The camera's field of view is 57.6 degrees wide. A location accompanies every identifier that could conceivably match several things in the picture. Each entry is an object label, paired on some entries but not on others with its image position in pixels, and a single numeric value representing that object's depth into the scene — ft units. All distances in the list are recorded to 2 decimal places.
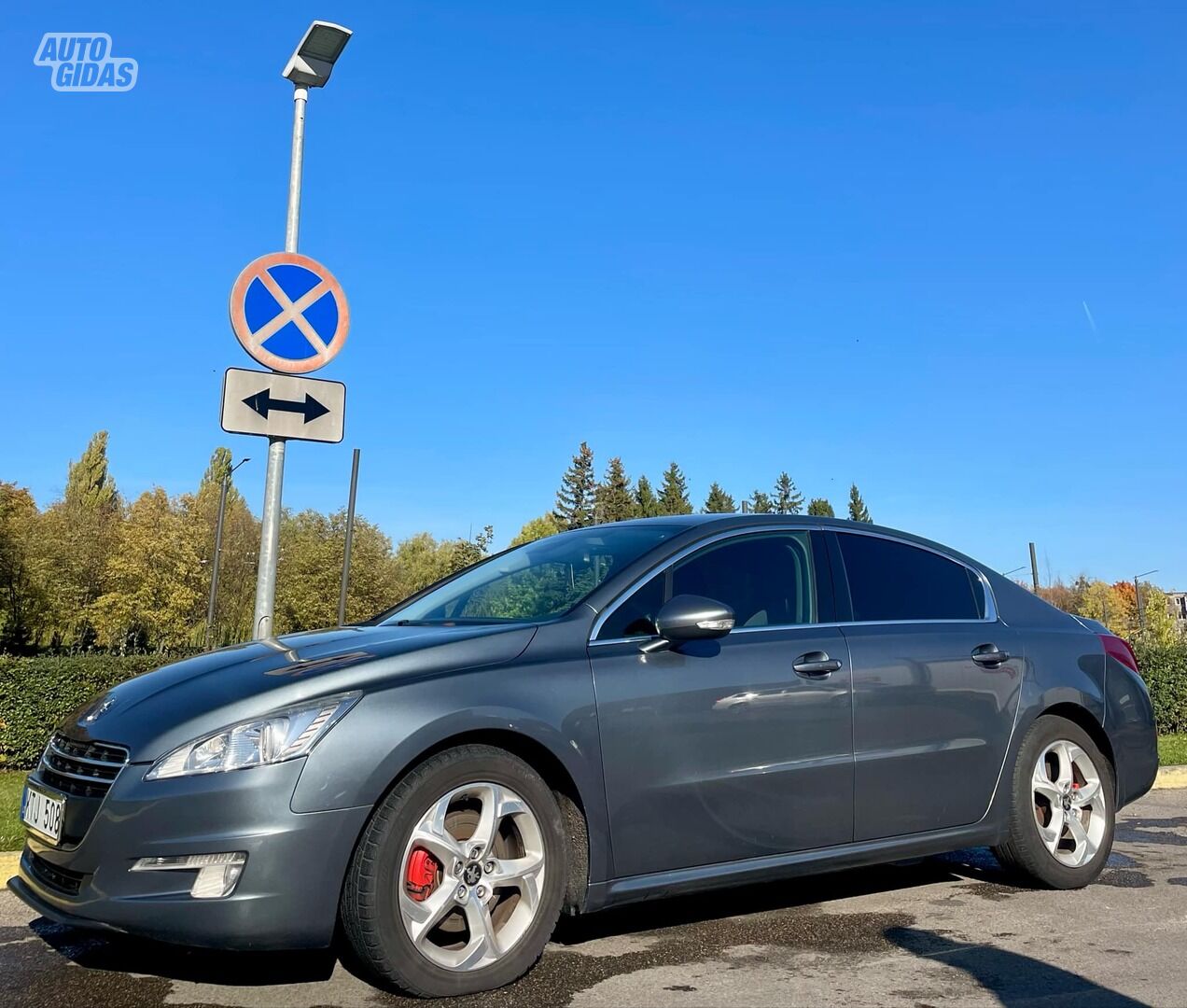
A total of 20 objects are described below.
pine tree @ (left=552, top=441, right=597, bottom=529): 354.95
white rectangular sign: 19.62
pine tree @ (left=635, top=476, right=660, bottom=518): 382.71
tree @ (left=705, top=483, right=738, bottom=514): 404.90
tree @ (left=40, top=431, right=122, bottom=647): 178.81
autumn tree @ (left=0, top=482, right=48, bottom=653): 176.65
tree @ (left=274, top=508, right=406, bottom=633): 175.42
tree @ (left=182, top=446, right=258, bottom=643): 186.39
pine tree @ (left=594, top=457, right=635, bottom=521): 356.38
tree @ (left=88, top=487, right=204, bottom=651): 176.24
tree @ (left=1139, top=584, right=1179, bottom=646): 164.86
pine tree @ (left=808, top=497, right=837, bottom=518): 403.54
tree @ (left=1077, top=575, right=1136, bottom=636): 279.28
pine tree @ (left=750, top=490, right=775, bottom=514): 421.59
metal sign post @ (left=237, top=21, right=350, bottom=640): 20.06
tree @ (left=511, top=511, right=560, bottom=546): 331.55
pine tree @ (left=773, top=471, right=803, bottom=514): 437.17
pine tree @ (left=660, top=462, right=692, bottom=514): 399.03
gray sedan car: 10.48
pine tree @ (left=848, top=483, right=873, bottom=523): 439.35
